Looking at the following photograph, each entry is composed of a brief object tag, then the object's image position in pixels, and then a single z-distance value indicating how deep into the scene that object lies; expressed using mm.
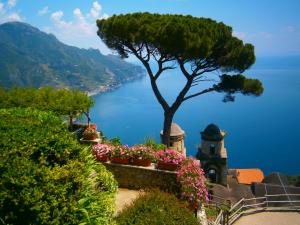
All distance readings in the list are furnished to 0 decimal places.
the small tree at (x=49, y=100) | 13953
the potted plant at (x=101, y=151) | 10430
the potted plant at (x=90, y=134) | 12000
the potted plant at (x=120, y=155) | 10289
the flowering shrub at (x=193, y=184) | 8758
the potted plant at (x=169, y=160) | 9625
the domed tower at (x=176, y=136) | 21578
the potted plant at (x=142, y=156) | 10070
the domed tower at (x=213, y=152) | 25266
